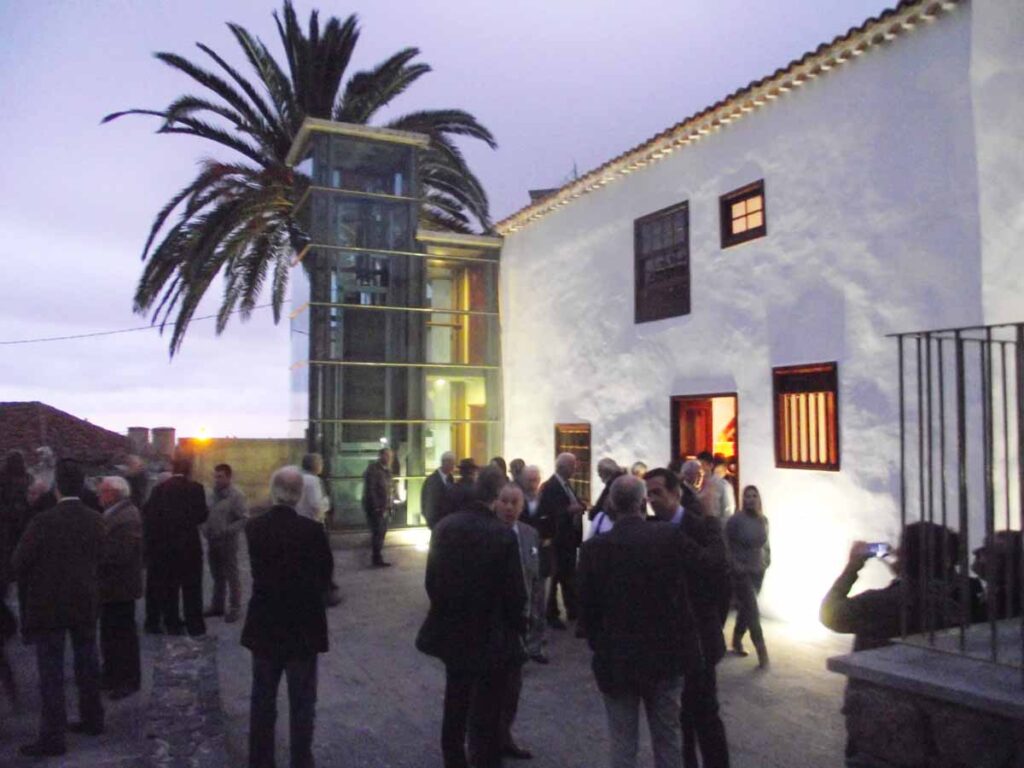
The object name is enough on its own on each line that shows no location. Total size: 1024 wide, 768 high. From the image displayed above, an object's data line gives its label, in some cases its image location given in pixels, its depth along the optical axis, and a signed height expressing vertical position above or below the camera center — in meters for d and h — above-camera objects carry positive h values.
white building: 6.90 +1.75
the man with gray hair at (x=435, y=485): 9.49 -0.73
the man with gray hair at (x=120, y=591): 6.22 -1.28
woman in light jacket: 6.85 -1.21
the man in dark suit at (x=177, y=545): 7.82 -1.16
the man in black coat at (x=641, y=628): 3.70 -0.95
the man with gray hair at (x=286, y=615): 4.43 -1.05
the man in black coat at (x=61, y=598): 5.03 -1.10
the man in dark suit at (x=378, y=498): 11.54 -1.05
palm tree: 14.42 +5.29
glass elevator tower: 13.41 +1.68
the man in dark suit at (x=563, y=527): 7.93 -1.04
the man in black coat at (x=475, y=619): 4.25 -1.04
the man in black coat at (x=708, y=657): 4.07 -1.22
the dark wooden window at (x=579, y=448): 12.23 -0.37
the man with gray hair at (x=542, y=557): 7.01 -1.26
